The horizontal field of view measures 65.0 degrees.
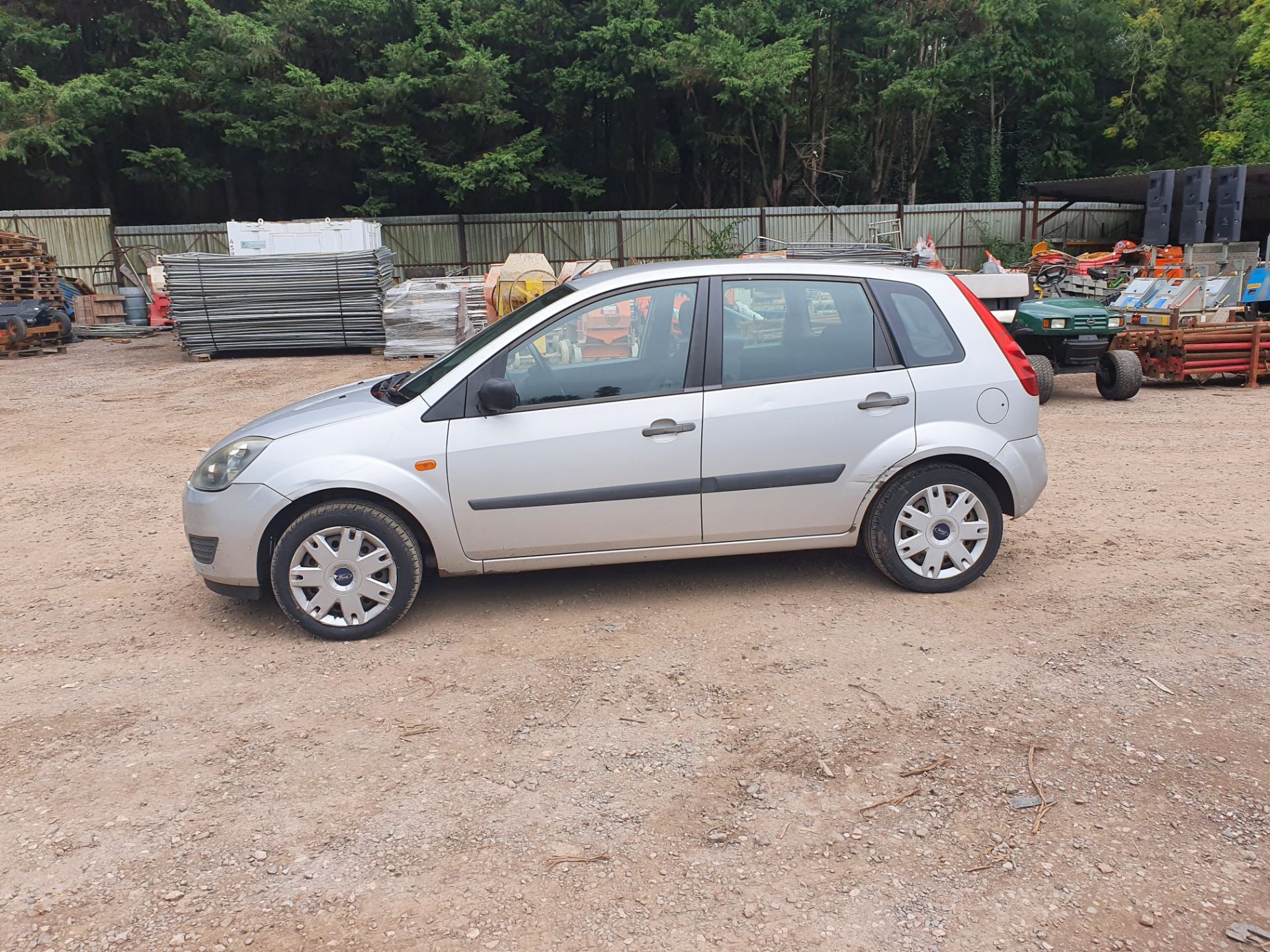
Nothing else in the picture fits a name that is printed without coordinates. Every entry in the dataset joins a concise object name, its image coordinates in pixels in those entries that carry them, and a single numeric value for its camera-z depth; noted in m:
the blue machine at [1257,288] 15.02
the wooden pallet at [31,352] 18.31
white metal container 18.44
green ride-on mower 10.94
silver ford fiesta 4.57
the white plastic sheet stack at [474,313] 17.00
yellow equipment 15.65
